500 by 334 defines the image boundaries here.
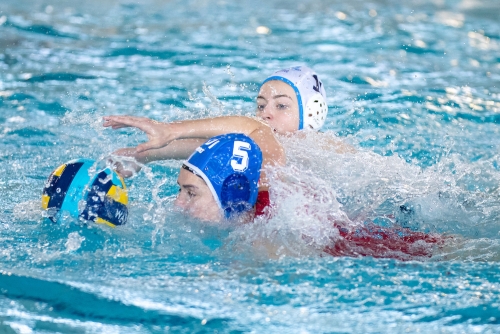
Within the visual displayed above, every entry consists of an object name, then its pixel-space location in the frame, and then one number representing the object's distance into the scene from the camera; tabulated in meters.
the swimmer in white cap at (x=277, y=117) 6.79
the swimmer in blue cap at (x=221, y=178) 6.16
